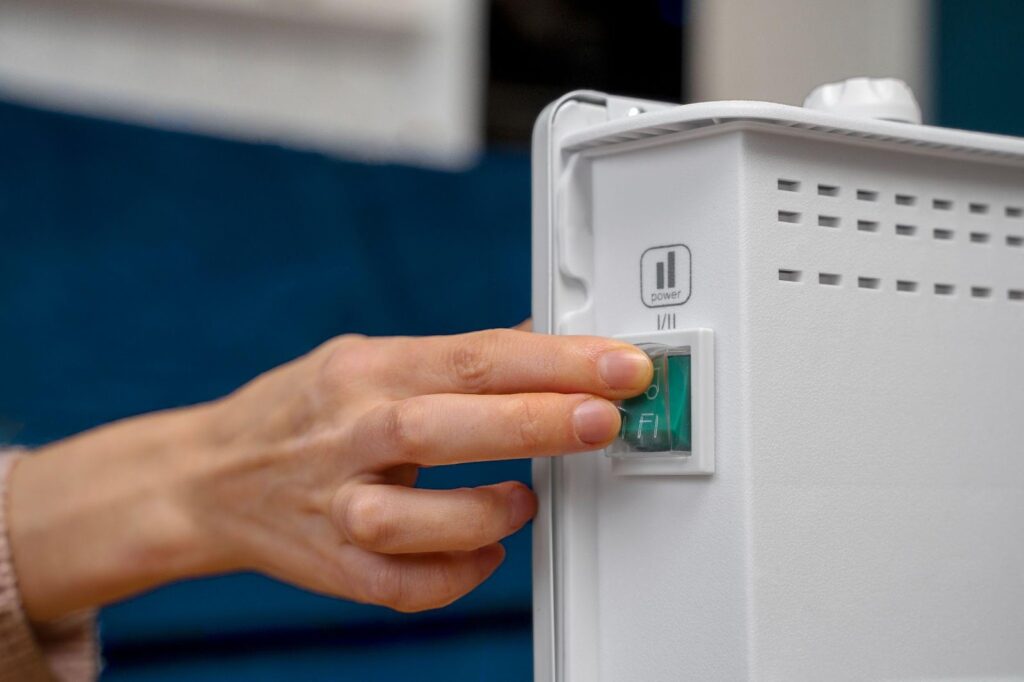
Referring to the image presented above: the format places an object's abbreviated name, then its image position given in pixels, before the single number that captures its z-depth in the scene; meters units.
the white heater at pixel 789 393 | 0.69
